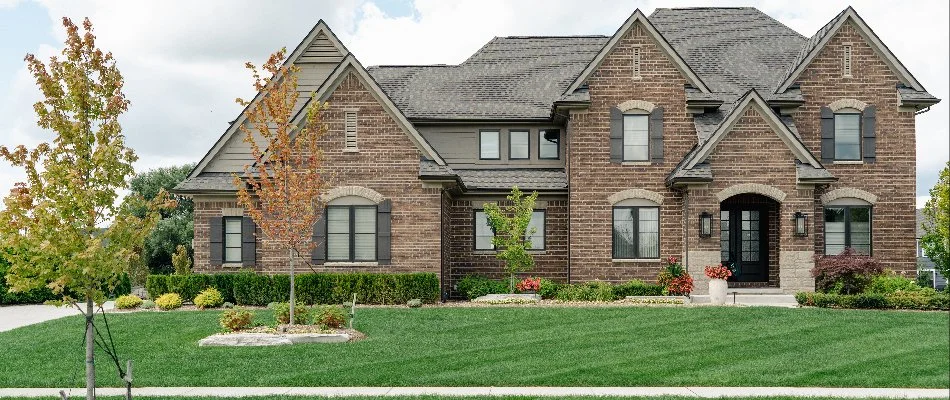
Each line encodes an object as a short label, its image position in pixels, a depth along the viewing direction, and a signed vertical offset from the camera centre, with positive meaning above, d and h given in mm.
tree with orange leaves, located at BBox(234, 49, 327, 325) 17656 +1053
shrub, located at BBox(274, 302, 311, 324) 18328 -1910
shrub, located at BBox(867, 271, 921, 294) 23031 -1603
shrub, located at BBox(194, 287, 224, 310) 23906 -2092
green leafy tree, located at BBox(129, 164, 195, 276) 48969 -76
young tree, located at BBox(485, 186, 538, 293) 25203 -188
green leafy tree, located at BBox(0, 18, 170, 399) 9961 +325
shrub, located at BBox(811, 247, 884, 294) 22828 -1271
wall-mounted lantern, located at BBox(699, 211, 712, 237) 24531 +5
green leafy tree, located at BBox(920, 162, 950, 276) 22775 -395
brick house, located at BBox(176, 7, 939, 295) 24625 +1766
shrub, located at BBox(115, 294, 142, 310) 24094 -2197
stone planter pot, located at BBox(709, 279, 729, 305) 23359 -1768
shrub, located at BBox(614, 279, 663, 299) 24297 -1837
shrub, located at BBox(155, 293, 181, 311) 23750 -2163
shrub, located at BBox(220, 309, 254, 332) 17656 -1974
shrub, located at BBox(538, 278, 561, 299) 24500 -1858
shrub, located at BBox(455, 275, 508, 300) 25609 -1870
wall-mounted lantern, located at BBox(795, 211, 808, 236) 24312 +13
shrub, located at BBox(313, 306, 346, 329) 17938 -1949
